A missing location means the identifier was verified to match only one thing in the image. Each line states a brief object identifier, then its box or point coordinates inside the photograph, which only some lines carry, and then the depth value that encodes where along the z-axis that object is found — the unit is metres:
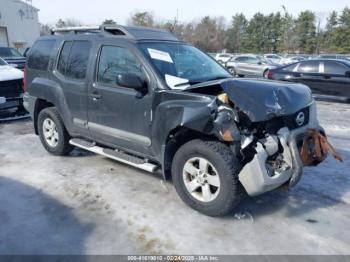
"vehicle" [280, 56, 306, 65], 31.18
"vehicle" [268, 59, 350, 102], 10.82
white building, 30.83
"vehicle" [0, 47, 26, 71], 12.95
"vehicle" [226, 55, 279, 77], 19.48
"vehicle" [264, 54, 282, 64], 35.05
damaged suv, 3.47
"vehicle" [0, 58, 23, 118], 8.17
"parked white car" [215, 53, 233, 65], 32.18
